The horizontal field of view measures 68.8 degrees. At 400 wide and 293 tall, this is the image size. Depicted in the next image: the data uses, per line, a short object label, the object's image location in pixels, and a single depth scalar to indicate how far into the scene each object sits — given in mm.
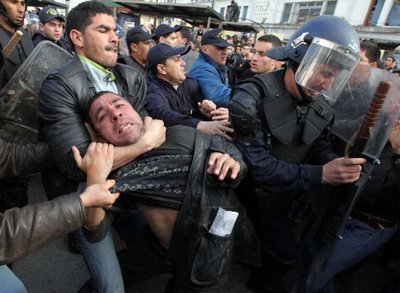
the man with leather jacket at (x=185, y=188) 1483
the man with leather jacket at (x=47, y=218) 1099
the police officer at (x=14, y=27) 2861
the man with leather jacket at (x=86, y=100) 1604
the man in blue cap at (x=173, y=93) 2639
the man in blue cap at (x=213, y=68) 3209
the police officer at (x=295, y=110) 1665
